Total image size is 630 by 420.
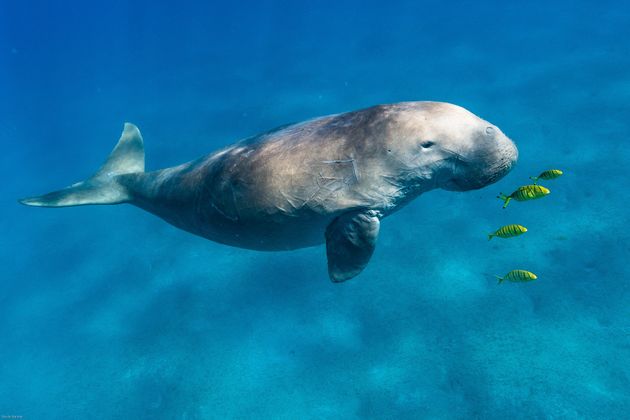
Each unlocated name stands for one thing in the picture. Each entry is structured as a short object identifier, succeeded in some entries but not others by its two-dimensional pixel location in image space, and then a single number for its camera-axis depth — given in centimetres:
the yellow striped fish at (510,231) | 555
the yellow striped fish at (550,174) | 579
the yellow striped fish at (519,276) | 578
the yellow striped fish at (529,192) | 525
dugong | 470
